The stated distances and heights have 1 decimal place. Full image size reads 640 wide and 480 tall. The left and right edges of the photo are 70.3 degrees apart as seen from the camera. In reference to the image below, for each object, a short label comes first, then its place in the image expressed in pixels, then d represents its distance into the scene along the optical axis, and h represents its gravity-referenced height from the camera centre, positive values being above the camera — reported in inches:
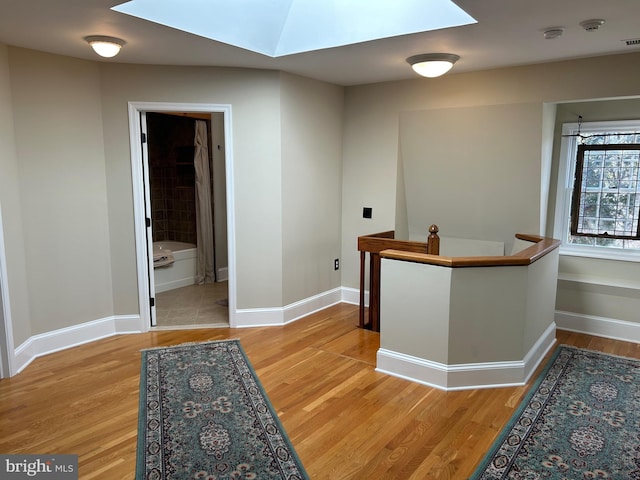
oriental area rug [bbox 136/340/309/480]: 90.9 -55.9
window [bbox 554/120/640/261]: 166.4 -2.1
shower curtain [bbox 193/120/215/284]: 235.8 -13.8
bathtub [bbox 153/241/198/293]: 227.8 -44.4
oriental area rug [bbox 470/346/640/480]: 91.3 -56.0
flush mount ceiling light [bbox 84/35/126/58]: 121.8 +37.5
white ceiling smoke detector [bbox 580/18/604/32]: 106.9 +38.4
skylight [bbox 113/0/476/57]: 111.8 +44.1
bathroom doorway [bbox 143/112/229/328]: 219.6 -16.6
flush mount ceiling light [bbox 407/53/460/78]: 138.4 +37.0
